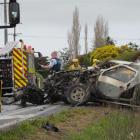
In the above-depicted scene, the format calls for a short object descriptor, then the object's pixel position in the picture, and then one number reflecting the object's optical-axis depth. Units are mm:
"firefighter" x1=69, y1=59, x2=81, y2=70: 27350
